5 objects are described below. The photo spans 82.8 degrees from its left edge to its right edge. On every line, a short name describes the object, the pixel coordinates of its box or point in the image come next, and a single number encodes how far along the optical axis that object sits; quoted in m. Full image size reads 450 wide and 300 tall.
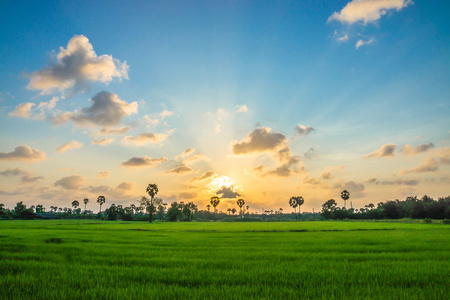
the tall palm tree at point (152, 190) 108.23
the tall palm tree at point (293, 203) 174.60
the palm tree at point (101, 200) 162.62
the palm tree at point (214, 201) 185.06
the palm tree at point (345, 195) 154.38
